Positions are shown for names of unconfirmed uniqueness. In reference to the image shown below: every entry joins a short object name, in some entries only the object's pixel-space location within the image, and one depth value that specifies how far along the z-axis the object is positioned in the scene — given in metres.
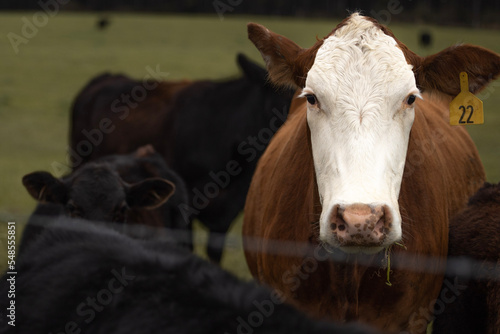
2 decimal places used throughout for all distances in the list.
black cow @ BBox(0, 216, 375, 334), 3.08
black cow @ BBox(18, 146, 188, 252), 8.00
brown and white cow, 4.55
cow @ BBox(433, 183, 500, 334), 4.95
